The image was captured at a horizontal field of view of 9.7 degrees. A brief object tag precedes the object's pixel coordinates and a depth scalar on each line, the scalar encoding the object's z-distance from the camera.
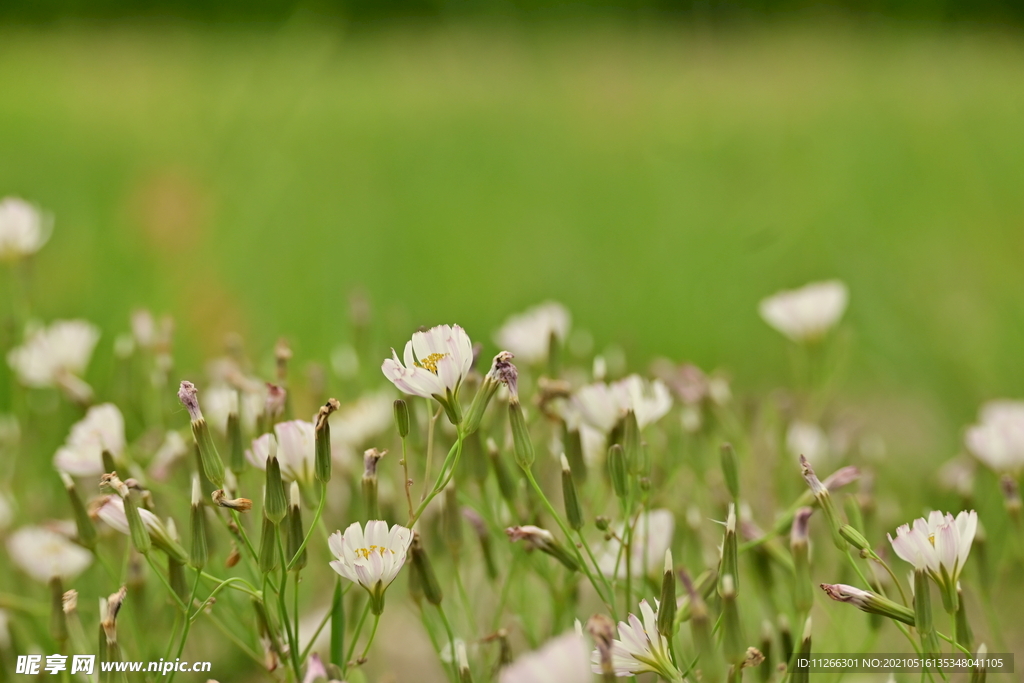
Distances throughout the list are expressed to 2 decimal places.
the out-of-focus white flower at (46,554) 1.63
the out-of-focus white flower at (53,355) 1.68
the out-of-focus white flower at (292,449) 1.56
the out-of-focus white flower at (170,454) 1.62
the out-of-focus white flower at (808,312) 1.72
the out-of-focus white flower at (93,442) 1.60
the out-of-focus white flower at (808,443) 1.69
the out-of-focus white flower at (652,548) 1.60
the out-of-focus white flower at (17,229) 1.69
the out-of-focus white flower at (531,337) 1.68
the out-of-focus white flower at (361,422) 1.65
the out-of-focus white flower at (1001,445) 1.63
